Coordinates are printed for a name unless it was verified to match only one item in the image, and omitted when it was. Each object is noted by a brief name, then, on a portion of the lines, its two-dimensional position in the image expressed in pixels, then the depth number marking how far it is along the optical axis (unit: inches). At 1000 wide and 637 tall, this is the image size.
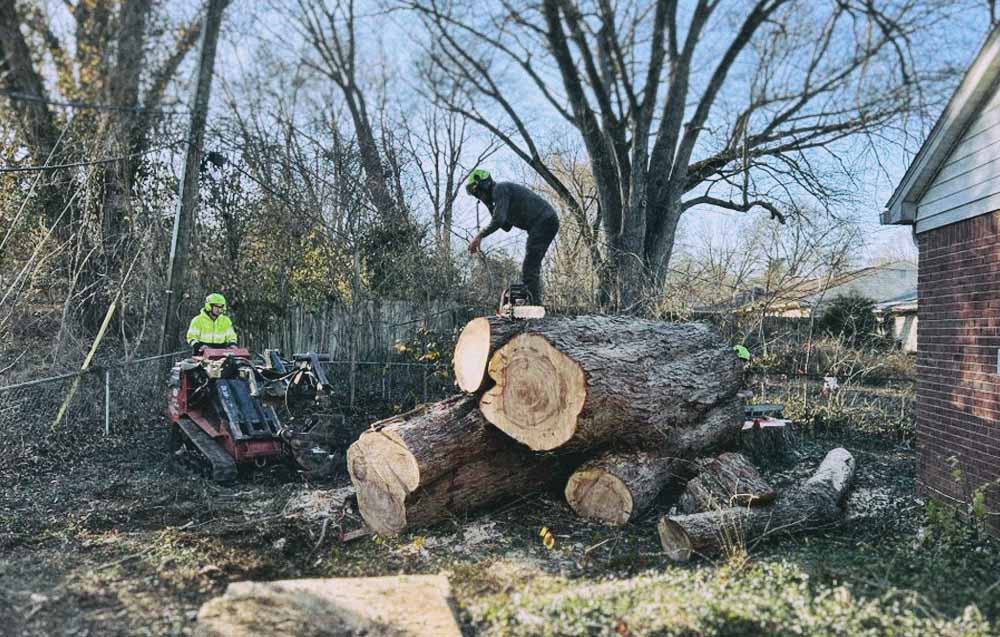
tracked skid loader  257.8
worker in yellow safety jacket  303.1
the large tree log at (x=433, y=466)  203.6
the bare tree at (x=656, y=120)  549.6
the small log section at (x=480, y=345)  217.2
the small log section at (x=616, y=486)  210.2
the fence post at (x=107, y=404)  319.0
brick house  203.2
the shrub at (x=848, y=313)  781.9
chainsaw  221.1
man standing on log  280.7
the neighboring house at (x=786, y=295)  482.0
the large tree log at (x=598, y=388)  204.4
